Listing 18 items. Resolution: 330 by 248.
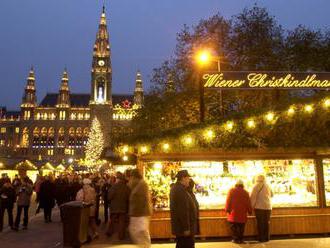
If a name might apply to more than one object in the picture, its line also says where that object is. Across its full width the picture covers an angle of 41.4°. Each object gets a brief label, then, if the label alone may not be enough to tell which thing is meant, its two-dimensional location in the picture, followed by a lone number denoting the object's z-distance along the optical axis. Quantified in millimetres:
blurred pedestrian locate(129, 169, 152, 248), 8634
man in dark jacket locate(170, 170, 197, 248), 7598
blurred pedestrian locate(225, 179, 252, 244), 11719
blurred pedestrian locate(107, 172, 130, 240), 12836
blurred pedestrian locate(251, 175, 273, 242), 11945
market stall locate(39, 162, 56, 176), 42962
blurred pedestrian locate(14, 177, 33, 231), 15052
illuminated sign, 14570
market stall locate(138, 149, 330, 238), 12922
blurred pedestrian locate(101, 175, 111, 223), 17547
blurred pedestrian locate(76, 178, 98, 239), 12633
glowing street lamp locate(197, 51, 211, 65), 13867
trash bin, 11156
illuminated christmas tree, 84312
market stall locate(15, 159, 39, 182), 36125
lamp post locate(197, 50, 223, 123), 14397
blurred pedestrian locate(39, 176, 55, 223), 17266
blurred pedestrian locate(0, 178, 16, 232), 14492
